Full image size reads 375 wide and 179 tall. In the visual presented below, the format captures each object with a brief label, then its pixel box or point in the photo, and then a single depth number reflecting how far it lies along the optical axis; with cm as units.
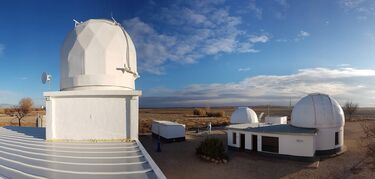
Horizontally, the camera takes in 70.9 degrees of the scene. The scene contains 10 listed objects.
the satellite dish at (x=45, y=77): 1274
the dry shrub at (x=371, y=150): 1230
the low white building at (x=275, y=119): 2952
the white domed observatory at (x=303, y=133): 1649
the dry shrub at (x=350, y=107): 4446
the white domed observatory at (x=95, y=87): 1073
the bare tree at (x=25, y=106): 4269
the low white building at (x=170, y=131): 2299
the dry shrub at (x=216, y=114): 5990
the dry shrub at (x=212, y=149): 1658
